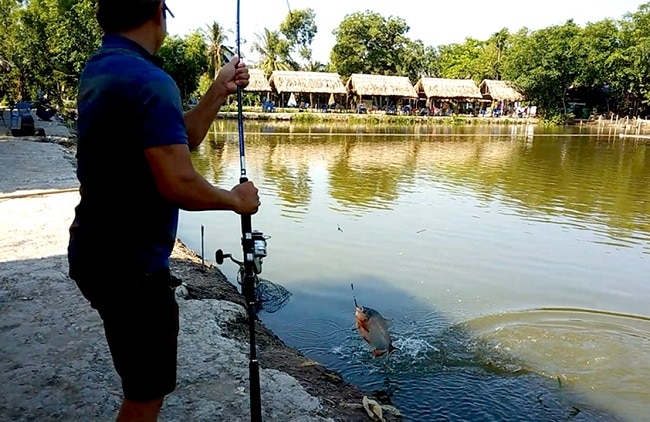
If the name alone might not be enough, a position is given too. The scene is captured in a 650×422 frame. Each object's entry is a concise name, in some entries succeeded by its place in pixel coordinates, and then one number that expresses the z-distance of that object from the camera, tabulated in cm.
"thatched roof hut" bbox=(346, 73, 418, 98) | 5250
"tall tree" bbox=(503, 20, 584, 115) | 5291
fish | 507
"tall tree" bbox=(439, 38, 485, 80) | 6700
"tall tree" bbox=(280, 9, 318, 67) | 6213
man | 171
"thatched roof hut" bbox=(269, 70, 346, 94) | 5069
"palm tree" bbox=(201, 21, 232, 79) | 5581
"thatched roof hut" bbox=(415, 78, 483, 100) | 5503
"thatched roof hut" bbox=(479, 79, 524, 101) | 5744
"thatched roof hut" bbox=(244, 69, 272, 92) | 4975
